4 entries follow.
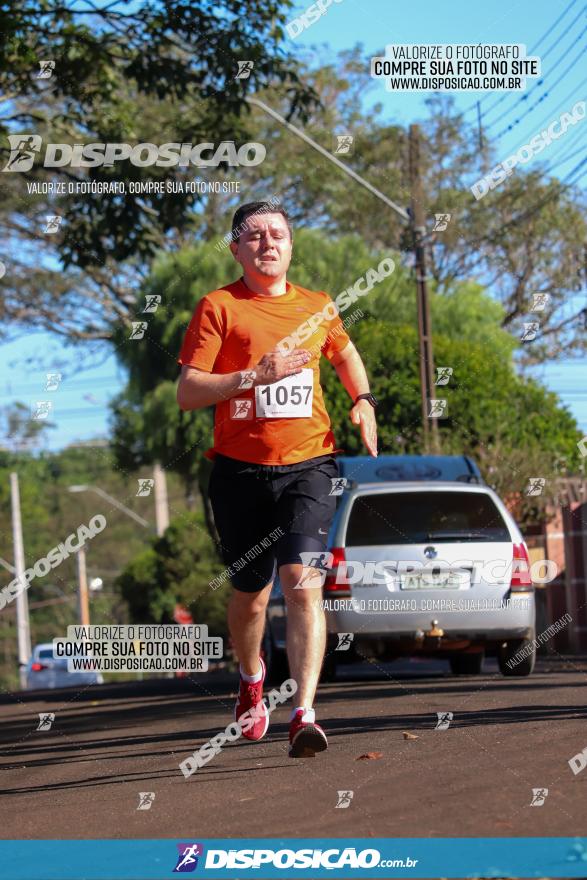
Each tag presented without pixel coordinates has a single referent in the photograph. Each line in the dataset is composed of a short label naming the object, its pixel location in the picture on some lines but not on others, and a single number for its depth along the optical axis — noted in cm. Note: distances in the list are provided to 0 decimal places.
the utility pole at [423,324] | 2153
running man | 623
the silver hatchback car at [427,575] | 1176
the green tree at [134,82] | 1562
